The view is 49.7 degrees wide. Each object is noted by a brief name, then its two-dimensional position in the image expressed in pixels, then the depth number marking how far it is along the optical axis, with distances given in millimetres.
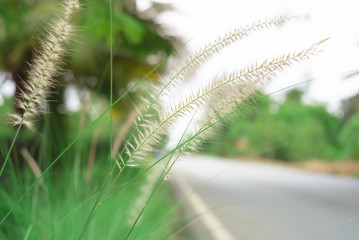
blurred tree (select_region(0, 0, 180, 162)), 3845
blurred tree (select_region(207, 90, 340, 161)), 41031
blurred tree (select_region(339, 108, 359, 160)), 12883
